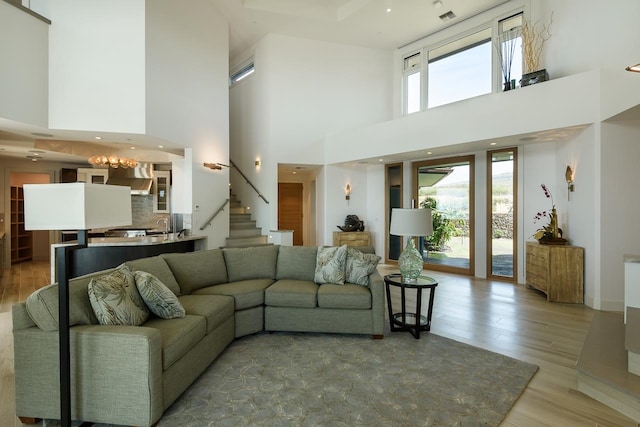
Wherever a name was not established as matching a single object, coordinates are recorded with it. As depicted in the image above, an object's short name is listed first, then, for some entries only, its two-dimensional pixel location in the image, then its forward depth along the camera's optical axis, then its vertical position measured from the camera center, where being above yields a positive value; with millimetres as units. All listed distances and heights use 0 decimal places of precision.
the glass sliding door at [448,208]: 7219 +53
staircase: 7699 -498
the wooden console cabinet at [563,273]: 4938 -968
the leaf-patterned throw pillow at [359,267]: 3930 -684
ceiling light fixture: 6614 +1037
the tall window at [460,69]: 7152 +3265
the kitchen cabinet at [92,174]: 8430 +956
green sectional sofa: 2135 -938
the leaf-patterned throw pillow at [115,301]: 2357 -673
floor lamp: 1915 -30
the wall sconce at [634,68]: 2474 +1081
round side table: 3613 -1197
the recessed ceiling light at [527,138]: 5465 +1229
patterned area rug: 2256 -1415
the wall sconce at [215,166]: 6940 +983
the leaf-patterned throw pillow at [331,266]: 3943 -683
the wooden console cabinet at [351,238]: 8305 -701
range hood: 8172 +858
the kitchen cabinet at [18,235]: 8477 -639
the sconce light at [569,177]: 5273 +535
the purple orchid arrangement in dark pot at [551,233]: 5344 -392
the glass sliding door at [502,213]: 6520 -56
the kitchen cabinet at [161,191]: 8617 +531
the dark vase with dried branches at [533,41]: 5953 +3141
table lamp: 3740 -223
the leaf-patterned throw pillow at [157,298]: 2717 -726
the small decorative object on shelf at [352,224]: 8477 -352
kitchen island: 5266 -693
